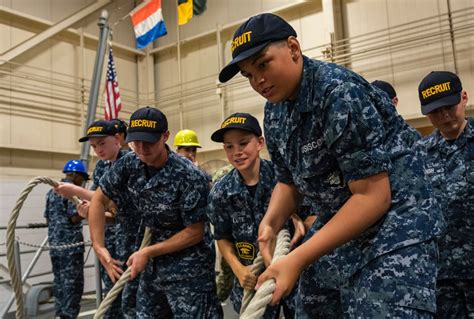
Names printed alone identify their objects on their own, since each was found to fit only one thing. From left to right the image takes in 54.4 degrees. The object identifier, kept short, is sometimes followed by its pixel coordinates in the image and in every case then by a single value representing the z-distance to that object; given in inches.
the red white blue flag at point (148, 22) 272.1
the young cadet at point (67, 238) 193.6
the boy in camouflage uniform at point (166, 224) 93.3
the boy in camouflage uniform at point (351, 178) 46.3
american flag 268.8
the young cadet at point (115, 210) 110.7
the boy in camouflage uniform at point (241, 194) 95.6
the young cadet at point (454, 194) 94.0
